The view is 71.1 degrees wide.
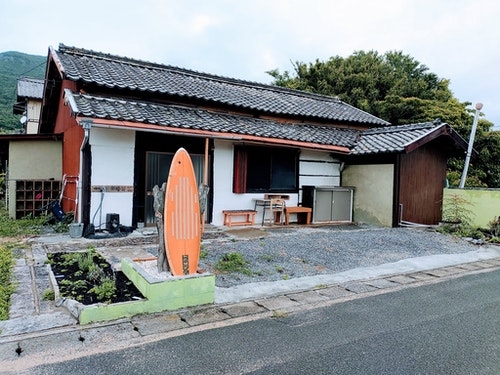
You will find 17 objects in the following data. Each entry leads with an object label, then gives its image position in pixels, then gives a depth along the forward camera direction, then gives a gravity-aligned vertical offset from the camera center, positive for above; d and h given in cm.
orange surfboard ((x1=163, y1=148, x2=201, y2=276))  396 -43
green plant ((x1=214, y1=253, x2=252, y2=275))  505 -123
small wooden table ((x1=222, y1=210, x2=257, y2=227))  868 -84
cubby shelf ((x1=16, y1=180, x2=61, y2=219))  924 -49
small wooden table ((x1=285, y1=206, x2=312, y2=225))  921 -72
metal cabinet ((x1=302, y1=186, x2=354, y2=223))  976 -48
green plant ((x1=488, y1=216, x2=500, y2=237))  842 -92
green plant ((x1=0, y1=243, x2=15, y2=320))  342 -123
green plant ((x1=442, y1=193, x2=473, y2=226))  935 -62
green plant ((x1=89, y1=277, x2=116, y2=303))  361 -119
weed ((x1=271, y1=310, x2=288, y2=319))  356 -135
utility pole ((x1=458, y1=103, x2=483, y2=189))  984 +109
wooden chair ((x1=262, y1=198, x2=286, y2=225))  910 -72
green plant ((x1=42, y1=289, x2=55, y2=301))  375 -127
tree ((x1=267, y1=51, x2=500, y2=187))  1590 +571
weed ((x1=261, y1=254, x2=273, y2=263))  564 -121
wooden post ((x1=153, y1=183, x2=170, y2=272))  401 -51
